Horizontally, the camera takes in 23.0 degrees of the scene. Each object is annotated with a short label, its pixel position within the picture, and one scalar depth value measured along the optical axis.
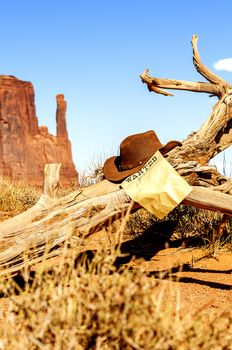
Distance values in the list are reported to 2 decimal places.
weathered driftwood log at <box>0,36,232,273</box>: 5.45
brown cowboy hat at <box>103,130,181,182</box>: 5.55
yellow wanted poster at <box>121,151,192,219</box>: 5.35
